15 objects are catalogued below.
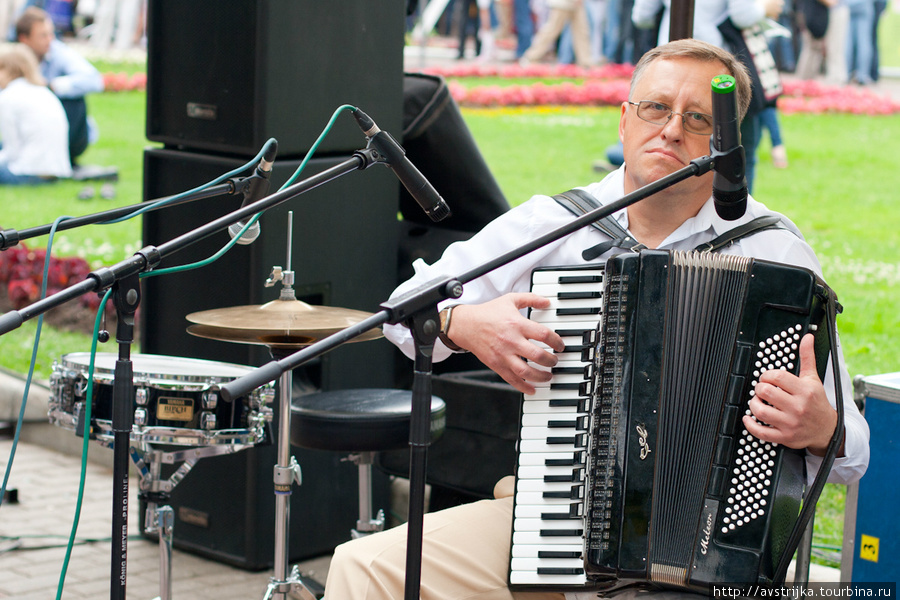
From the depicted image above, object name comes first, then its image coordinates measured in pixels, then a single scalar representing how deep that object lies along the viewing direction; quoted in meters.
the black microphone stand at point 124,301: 4.41
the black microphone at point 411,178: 5.12
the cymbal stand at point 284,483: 6.55
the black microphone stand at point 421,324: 4.07
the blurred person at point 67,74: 19.94
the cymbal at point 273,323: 6.11
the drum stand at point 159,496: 6.52
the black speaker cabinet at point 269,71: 7.80
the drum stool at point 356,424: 7.03
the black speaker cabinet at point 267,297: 8.02
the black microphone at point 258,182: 5.39
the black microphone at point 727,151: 4.27
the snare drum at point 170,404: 6.55
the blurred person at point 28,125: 18.89
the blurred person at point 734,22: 11.14
